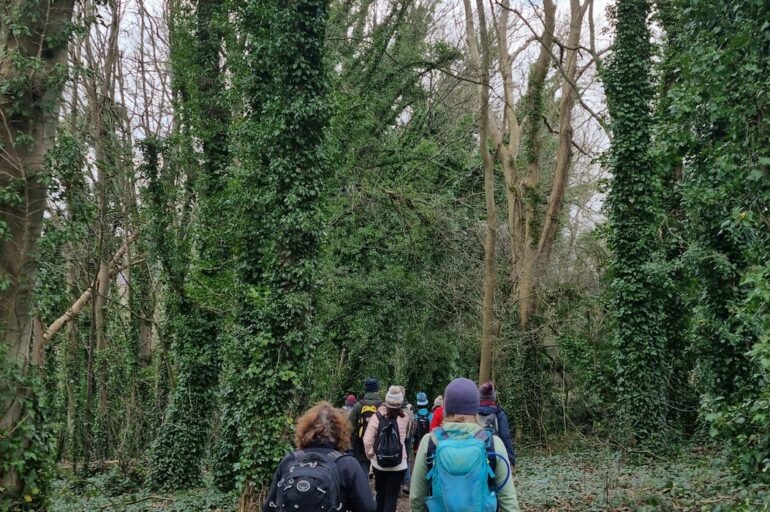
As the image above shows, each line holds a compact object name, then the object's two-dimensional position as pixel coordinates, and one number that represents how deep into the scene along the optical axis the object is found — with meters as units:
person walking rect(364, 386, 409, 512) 7.09
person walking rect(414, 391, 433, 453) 10.74
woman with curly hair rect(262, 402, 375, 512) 3.44
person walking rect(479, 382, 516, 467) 7.62
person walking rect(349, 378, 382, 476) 8.64
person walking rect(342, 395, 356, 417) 12.45
